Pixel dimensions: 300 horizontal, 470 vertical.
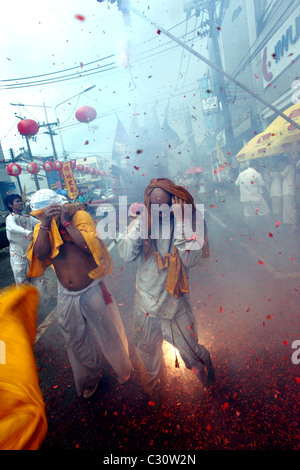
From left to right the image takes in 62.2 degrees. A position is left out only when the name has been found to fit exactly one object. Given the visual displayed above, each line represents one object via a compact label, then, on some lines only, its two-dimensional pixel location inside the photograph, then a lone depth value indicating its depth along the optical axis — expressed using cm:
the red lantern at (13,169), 1540
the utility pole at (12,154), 2786
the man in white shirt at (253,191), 791
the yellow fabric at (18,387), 82
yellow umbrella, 682
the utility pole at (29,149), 2234
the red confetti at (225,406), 229
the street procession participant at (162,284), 229
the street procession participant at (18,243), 467
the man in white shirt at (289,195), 744
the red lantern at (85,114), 1120
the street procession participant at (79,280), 253
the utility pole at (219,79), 1379
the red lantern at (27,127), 1241
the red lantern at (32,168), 1792
